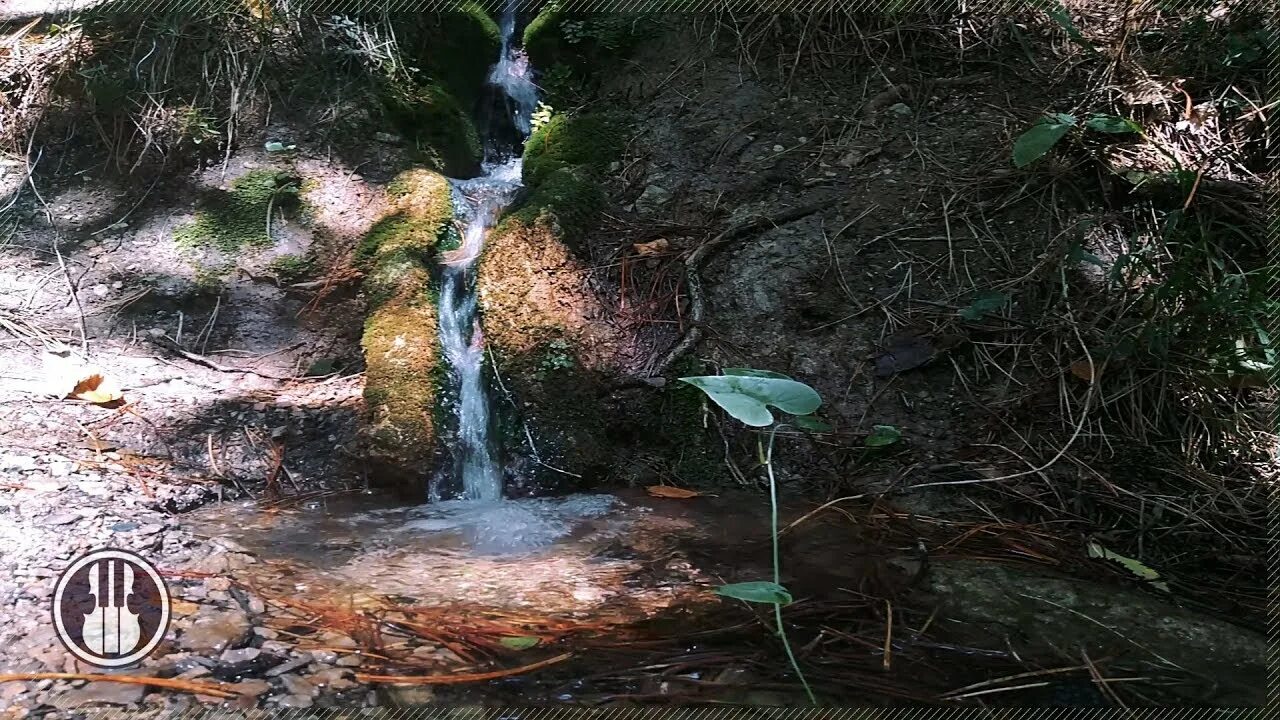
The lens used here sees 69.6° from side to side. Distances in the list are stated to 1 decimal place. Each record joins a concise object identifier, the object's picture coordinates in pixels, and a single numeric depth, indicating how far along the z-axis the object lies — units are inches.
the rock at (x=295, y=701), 16.8
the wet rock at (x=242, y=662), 17.6
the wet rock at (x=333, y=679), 17.2
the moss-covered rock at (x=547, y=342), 32.4
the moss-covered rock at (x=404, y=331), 31.5
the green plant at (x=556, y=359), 33.4
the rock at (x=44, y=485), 25.9
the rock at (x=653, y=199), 40.9
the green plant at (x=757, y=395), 19.9
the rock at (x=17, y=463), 26.9
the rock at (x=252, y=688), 17.0
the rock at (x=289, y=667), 17.6
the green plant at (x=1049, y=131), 30.2
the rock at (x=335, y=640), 18.6
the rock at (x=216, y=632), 18.4
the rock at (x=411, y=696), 16.8
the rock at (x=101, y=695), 16.6
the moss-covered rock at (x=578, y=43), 51.4
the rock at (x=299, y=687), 17.1
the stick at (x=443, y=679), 17.3
